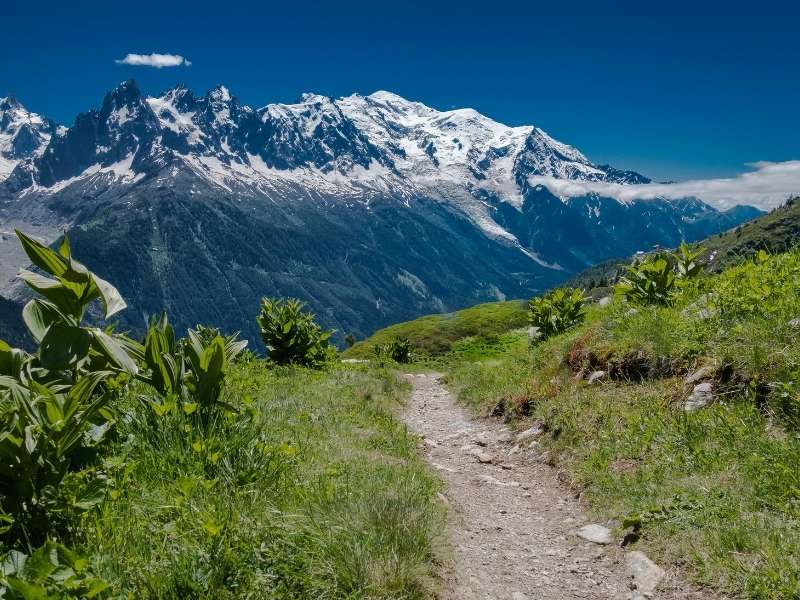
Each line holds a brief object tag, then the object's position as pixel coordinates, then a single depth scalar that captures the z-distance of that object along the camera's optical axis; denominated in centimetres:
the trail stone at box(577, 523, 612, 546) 608
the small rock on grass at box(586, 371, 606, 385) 1007
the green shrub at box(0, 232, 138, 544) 358
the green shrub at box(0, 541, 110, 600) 289
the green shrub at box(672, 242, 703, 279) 1224
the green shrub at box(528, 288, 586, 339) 1705
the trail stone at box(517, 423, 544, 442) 1009
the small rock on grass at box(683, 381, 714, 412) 759
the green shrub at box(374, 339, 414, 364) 3359
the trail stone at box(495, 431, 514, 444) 1085
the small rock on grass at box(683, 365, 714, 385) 794
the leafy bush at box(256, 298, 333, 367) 1975
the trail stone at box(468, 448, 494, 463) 998
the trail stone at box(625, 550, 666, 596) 496
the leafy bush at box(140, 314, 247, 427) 575
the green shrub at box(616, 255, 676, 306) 1203
